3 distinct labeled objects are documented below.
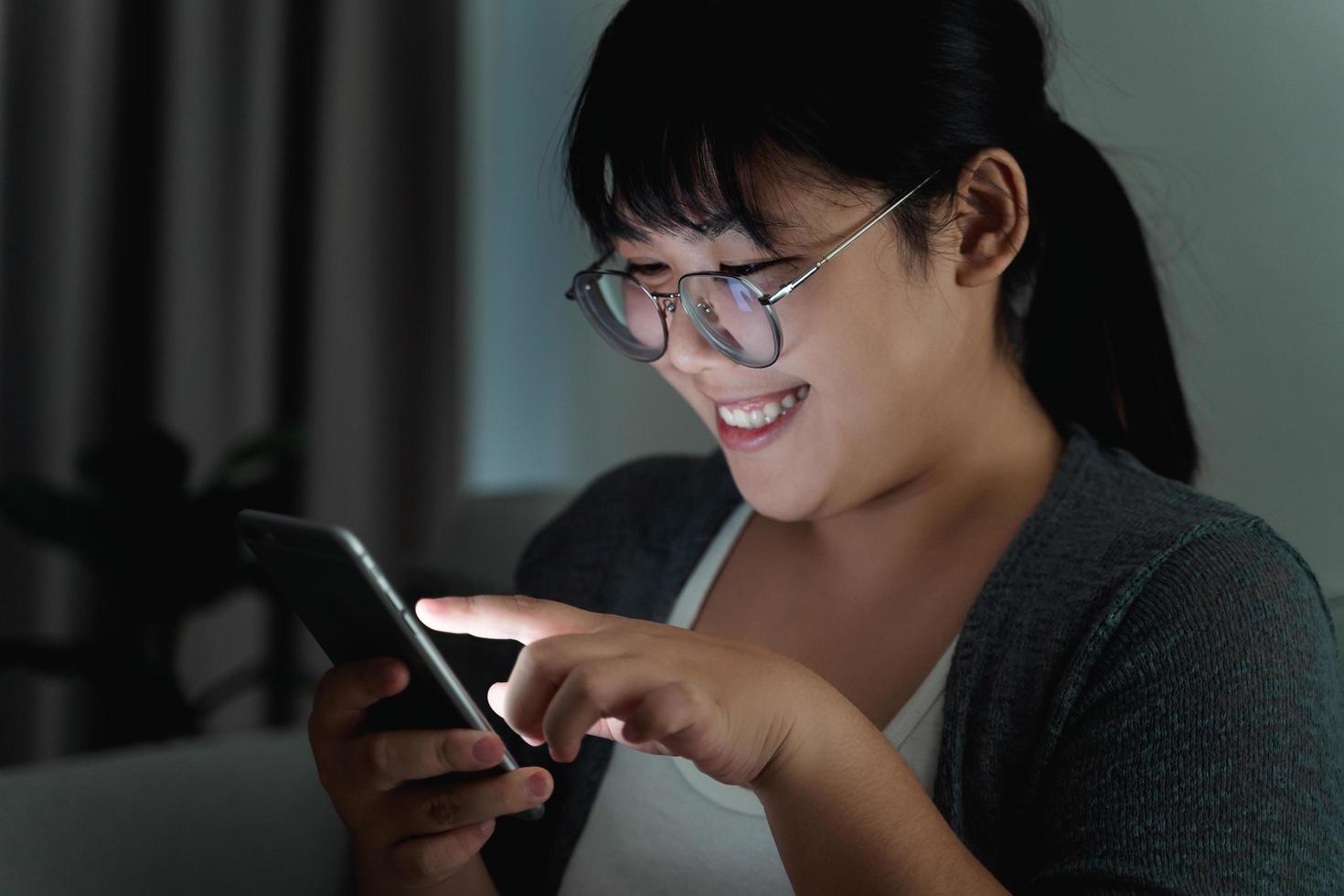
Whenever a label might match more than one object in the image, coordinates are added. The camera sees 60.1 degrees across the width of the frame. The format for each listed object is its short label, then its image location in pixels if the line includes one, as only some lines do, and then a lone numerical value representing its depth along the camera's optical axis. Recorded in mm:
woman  632
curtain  2023
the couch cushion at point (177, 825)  962
